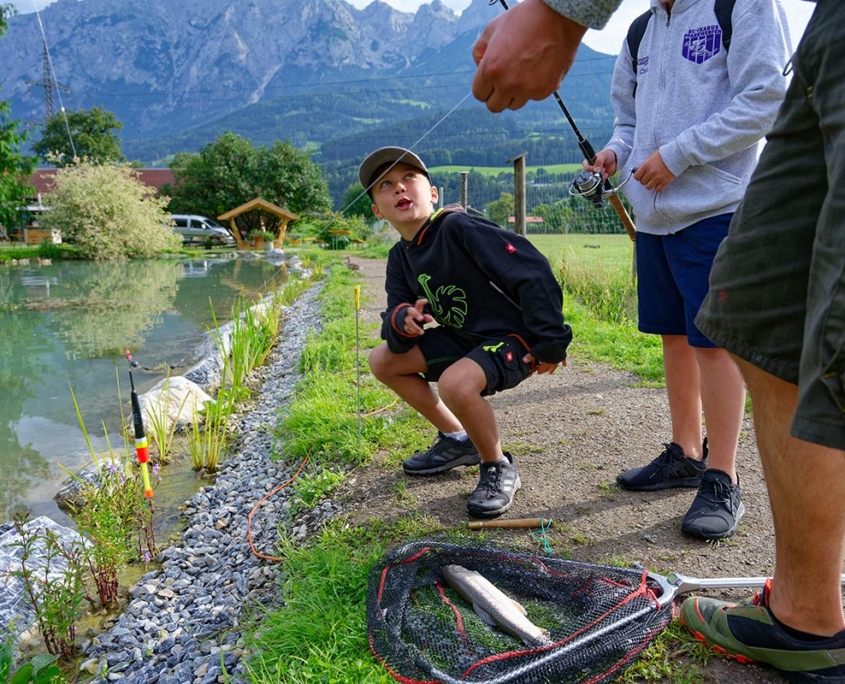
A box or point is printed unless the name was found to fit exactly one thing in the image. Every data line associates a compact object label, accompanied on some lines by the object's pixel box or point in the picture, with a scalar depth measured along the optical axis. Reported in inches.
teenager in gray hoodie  78.0
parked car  1382.9
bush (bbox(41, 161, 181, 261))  1000.9
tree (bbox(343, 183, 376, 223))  2150.8
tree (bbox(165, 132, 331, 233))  1569.9
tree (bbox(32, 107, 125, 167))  2078.0
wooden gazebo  1237.7
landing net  57.7
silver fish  62.3
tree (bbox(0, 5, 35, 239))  1053.8
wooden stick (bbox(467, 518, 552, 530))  87.6
